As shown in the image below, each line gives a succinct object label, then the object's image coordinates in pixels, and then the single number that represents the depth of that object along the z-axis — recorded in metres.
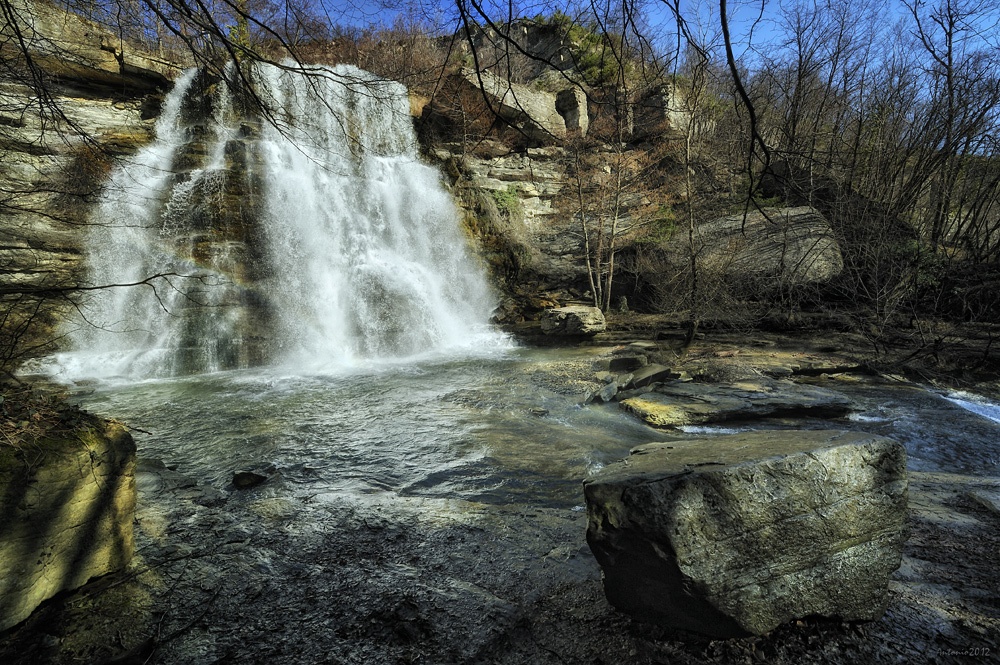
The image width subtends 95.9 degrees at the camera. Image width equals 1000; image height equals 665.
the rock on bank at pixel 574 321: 11.76
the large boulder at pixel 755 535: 1.63
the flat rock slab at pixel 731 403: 5.41
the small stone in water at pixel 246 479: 3.67
